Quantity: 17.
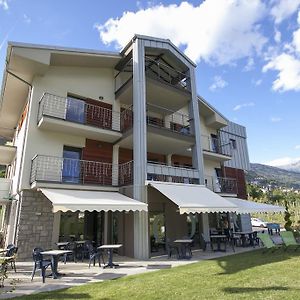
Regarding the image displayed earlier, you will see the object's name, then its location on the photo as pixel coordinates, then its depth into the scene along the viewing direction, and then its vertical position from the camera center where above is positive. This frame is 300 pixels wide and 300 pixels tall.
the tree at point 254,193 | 71.93 +8.67
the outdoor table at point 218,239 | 16.73 -0.88
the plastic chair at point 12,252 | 11.71 -0.93
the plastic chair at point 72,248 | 14.50 -1.01
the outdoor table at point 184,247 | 14.41 -1.17
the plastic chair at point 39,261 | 9.95 -1.18
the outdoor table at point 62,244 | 14.20 -0.74
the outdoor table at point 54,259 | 10.32 -1.11
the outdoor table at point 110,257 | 12.33 -1.33
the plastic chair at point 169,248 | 15.28 -1.27
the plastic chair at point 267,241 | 14.43 -0.92
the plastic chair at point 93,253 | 12.90 -1.17
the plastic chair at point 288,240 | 15.41 -0.95
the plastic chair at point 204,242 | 17.61 -1.06
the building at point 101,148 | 14.91 +5.63
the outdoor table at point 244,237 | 19.27 -0.88
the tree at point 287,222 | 28.19 +0.16
